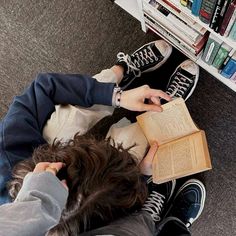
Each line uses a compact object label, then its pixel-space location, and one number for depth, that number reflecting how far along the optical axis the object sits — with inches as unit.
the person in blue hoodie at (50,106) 37.8
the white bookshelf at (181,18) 38.6
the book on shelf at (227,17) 33.0
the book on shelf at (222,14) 33.0
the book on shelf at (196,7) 35.5
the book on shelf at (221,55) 41.1
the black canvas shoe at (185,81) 50.0
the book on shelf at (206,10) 34.3
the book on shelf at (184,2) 37.3
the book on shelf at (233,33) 35.5
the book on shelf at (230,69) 41.8
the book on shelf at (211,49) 40.8
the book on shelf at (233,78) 44.8
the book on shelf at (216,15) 33.5
